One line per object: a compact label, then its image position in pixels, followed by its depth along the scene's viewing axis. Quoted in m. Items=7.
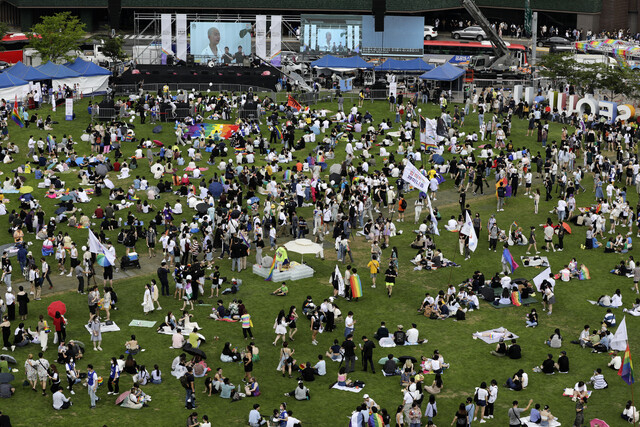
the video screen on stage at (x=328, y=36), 88.31
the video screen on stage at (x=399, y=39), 89.69
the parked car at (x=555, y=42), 103.29
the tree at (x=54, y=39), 80.75
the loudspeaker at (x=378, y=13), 86.50
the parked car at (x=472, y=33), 105.88
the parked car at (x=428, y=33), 105.12
